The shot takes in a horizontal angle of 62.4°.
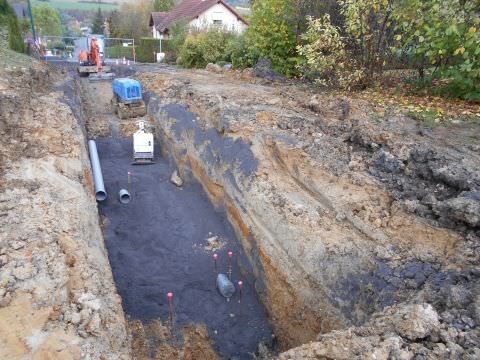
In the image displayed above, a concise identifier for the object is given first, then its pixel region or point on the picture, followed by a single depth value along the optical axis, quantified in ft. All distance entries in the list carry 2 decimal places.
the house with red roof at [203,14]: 110.93
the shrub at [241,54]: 54.86
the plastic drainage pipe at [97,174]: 30.81
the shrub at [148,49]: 97.19
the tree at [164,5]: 154.20
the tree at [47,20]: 182.13
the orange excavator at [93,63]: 59.96
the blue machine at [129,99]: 45.16
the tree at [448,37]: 27.58
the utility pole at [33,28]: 81.74
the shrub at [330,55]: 36.35
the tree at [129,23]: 135.13
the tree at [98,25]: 168.19
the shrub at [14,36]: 61.49
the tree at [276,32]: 47.74
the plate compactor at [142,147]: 37.35
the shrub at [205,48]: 65.26
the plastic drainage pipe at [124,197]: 31.32
